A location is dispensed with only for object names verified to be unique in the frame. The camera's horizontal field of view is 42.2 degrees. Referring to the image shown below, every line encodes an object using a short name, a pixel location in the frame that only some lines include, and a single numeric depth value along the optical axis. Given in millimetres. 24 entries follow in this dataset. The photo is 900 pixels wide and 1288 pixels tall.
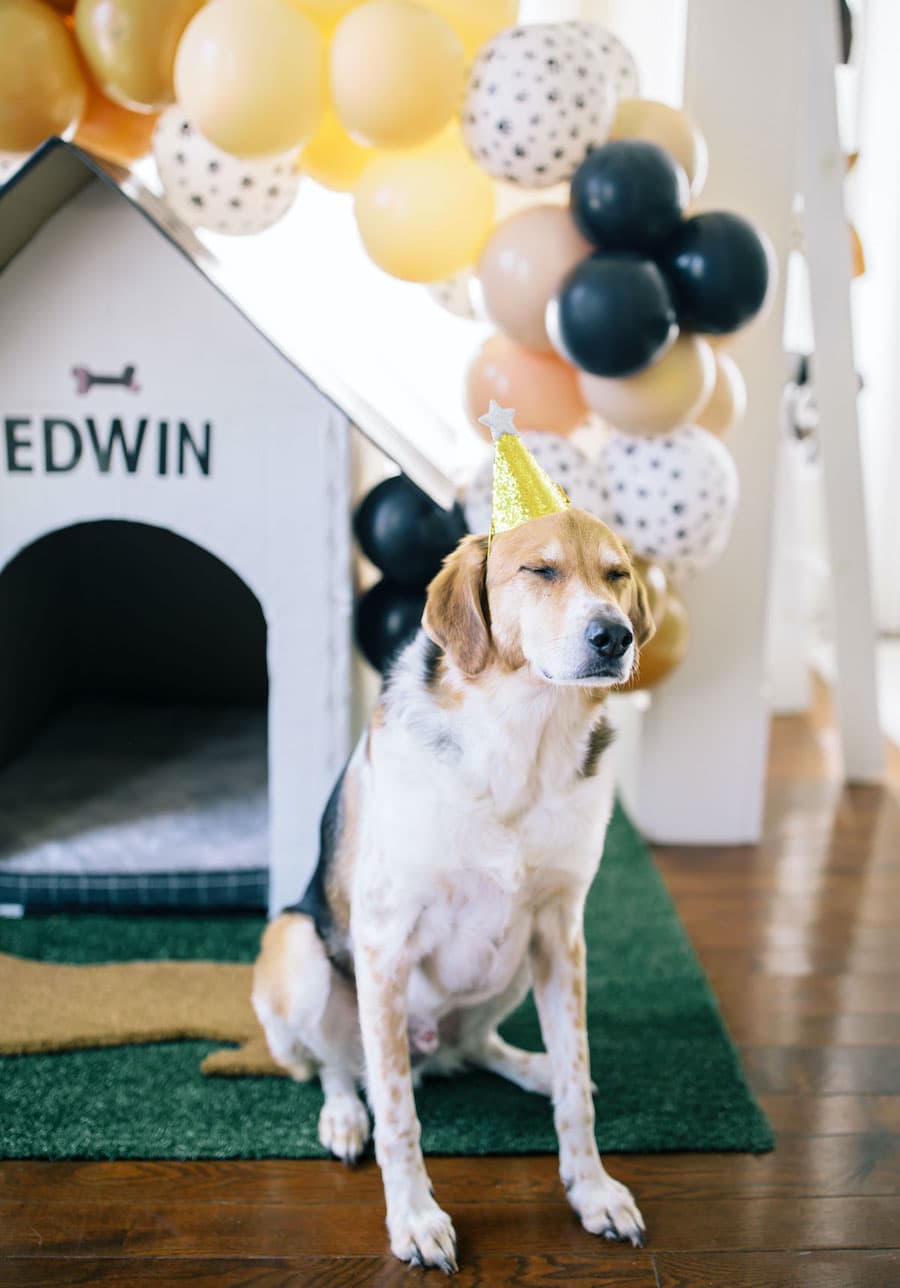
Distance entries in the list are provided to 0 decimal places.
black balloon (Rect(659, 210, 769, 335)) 2344
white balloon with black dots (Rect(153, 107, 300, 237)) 2553
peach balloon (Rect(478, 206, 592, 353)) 2416
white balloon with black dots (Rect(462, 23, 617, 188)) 2285
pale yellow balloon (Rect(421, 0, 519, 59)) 2514
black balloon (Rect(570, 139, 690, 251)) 2270
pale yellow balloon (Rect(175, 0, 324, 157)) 2236
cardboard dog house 2441
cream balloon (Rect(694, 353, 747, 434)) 2627
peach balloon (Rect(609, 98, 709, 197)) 2439
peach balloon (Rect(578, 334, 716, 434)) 2416
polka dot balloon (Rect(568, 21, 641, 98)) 2461
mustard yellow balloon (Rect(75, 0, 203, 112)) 2309
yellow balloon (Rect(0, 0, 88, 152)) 2312
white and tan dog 1589
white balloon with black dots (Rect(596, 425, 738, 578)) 2482
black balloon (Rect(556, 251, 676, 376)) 2271
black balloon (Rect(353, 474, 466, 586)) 2514
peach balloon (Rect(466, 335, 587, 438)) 2656
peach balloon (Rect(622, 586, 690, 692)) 2717
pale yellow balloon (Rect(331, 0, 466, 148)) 2248
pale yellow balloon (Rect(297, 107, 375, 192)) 2646
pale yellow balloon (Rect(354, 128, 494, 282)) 2480
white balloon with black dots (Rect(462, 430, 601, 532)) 2484
